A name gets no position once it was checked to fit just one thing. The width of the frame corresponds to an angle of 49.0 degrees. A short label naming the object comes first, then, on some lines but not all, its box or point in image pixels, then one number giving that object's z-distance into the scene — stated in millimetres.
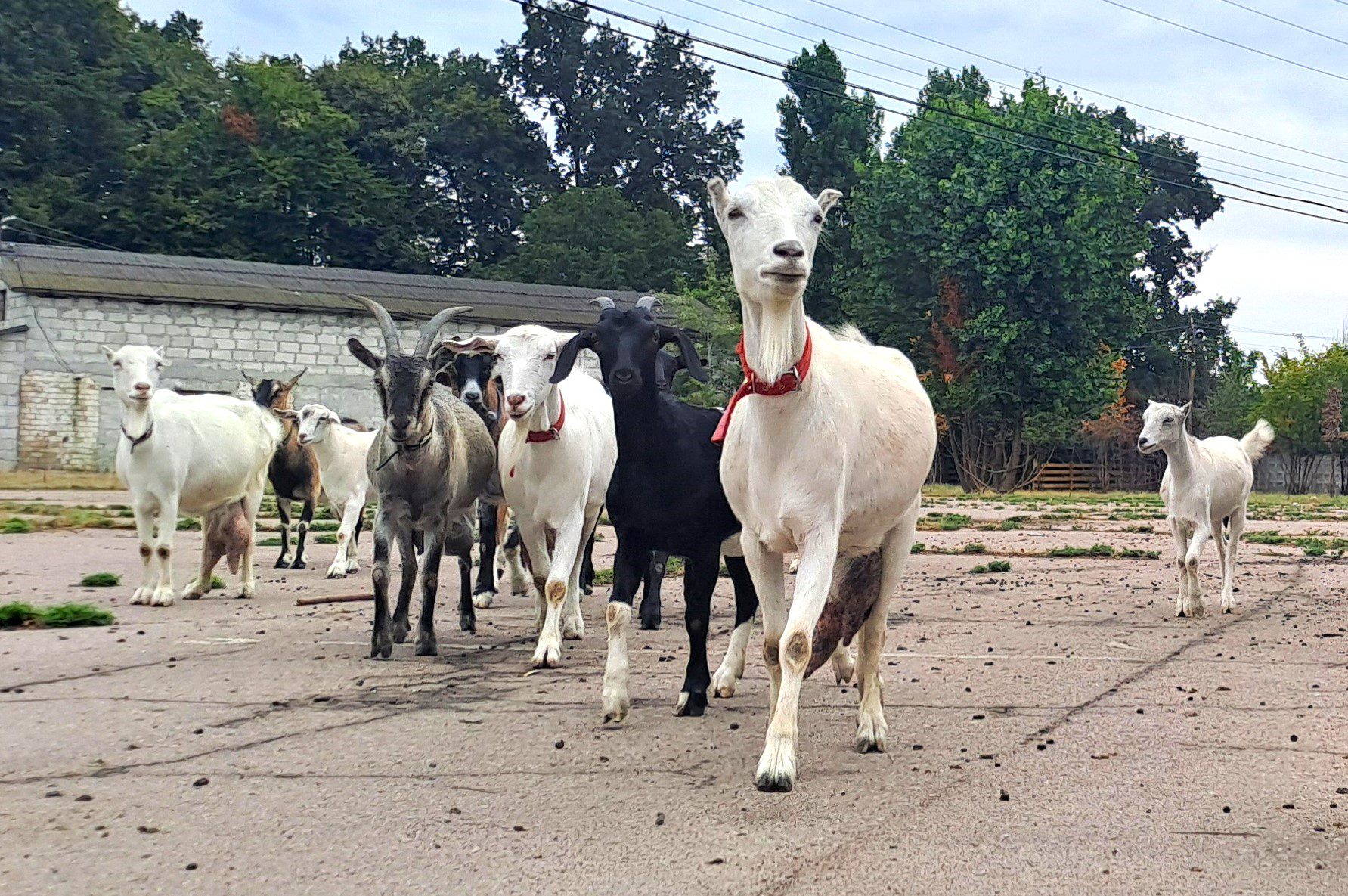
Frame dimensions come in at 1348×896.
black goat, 7312
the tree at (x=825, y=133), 64438
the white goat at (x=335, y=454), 16391
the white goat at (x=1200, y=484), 13211
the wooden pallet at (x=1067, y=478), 55562
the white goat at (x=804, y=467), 5711
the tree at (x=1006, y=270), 46469
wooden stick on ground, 11908
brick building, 35750
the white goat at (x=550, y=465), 8773
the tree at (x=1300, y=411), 60225
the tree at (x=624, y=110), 74375
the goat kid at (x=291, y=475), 16297
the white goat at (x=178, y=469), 12312
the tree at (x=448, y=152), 64875
